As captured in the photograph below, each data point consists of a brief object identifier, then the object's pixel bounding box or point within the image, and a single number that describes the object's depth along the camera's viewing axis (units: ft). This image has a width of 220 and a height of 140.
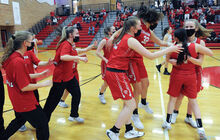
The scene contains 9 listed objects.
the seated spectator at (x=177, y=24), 47.65
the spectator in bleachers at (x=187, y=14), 48.32
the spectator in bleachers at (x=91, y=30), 58.34
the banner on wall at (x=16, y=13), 58.59
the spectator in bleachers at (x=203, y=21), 44.30
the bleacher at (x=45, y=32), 64.87
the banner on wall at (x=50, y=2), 75.39
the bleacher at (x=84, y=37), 54.75
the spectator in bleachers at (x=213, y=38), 41.14
